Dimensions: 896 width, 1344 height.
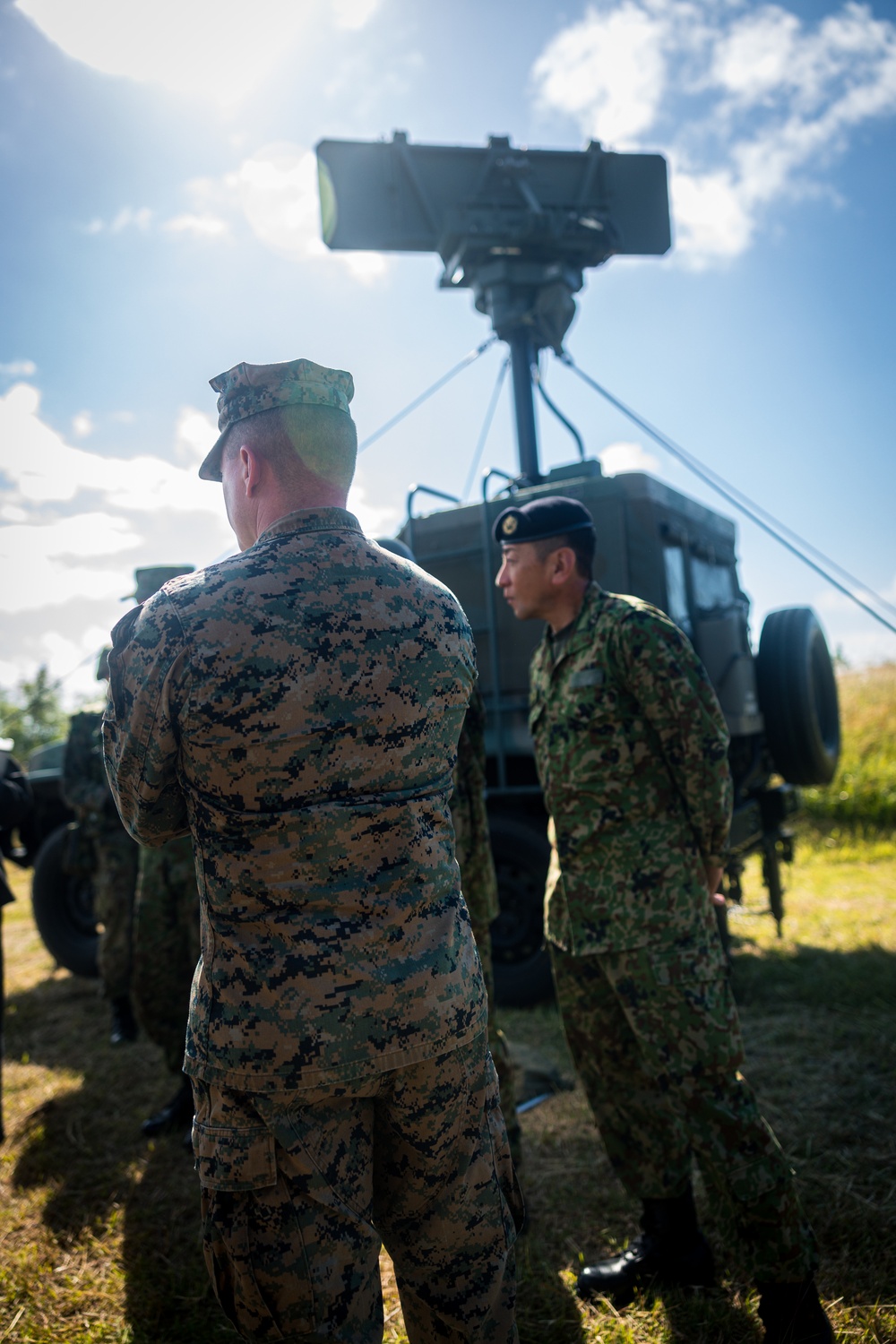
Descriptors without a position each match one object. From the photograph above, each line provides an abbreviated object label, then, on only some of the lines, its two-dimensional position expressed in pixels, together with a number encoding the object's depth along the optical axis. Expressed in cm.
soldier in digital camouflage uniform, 117
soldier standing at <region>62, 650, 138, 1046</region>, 413
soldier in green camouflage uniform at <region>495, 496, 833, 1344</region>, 196
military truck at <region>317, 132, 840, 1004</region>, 416
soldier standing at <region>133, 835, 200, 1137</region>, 315
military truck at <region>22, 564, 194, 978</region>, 540
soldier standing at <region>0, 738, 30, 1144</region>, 321
